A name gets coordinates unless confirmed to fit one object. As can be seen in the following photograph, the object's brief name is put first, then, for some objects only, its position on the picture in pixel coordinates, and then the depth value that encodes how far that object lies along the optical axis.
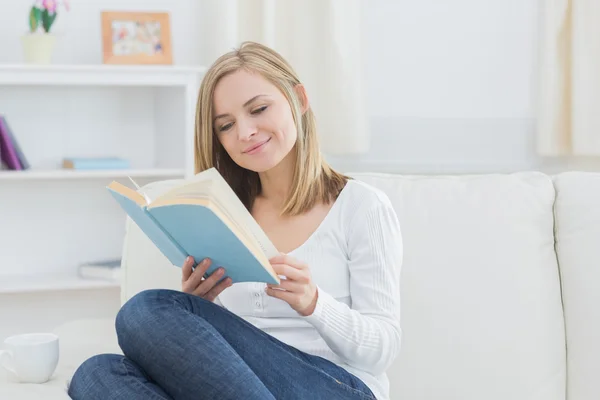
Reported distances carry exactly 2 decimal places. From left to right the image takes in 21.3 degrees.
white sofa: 2.98
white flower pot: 4.77
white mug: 2.64
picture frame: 4.97
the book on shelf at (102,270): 4.94
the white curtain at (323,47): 5.07
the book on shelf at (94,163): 4.90
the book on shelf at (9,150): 4.81
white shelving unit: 5.01
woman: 2.34
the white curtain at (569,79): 5.08
